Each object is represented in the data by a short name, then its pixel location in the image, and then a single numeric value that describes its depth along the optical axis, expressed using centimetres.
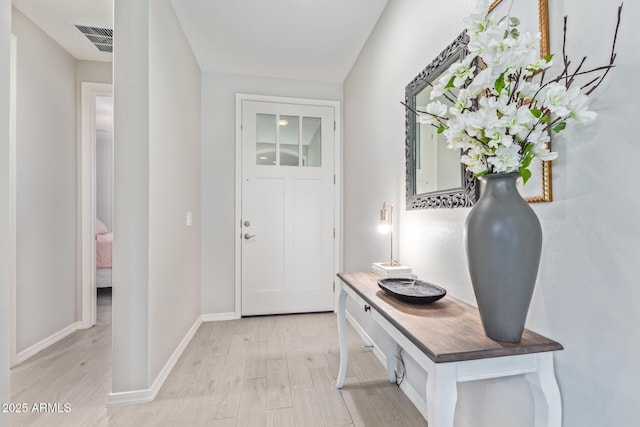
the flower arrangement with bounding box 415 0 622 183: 73
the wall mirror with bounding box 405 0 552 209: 93
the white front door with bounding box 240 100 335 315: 309
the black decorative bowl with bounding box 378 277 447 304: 118
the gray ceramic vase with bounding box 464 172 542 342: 77
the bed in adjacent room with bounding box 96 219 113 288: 379
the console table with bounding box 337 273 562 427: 80
